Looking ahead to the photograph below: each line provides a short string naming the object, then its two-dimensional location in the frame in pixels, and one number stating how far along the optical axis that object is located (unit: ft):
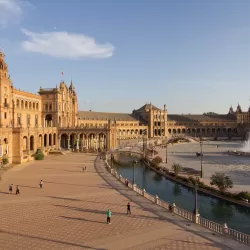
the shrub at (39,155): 215.20
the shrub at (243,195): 114.21
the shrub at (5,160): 167.02
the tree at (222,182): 125.93
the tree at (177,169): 168.28
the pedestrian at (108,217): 78.02
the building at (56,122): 205.66
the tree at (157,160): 213.28
